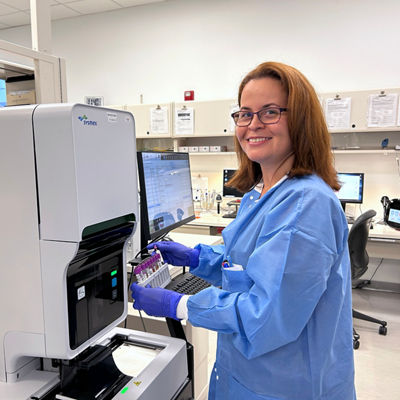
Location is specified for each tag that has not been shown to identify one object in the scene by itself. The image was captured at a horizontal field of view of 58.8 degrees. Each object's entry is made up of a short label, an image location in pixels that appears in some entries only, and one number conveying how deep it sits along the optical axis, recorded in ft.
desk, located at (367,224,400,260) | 9.34
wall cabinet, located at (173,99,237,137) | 11.60
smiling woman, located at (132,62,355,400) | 2.62
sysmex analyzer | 2.17
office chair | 8.18
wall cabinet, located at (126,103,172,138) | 12.35
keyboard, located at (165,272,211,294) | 4.72
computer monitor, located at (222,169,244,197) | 12.40
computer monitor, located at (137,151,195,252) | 4.59
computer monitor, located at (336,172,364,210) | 10.77
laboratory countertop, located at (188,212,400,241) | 9.25
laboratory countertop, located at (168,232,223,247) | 6.73
